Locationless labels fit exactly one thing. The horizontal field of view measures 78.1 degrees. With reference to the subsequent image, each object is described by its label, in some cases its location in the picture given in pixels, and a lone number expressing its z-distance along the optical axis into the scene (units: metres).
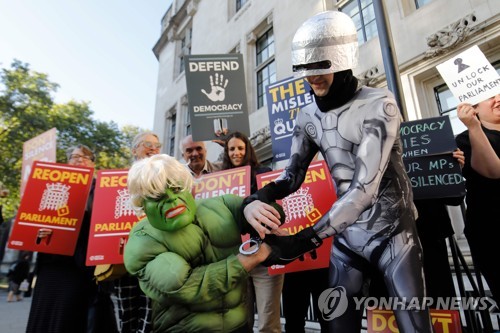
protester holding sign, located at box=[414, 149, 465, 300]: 2.24
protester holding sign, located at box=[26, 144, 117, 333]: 2.61
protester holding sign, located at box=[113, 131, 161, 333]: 2.47
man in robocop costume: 1.29
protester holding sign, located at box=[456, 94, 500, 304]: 2.10
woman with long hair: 2.62
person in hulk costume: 1.35
